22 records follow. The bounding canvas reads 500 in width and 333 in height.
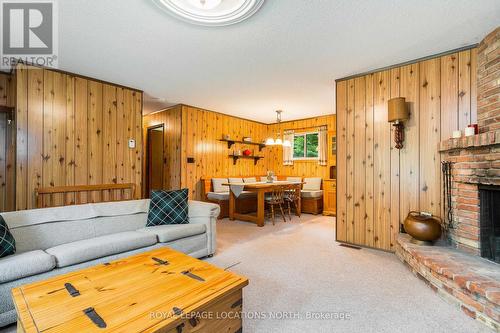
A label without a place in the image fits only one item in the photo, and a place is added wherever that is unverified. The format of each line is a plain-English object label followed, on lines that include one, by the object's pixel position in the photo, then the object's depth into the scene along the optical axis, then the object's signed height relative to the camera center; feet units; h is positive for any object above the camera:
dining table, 15.48 -1.77
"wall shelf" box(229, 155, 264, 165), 21.19 +0.86
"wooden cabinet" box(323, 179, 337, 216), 19.01 -2.34
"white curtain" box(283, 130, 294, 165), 22.89 +1.51
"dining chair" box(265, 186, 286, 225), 16.38 -1.97
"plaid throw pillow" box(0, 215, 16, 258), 6.29 -1.90
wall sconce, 9.76 +2.03
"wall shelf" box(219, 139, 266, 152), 20.51 +2.13
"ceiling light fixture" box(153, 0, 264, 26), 6.47 +4.30
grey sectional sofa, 6.06 -2.28
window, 21.61 +1.87
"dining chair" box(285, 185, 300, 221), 17.61 -1.94
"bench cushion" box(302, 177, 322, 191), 20.21 -1.40
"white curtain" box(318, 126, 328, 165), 20.59 +1.84
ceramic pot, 8.52 -2.14
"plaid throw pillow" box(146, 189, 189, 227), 9.85 -1.66
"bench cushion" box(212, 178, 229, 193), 18.37 -1.31
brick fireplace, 6.46 -1.59
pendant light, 18.98 +2.02
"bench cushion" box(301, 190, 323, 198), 19.20 -2.10
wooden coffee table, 3.66 -2.28
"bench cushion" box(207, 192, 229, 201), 17.54 -2.02
